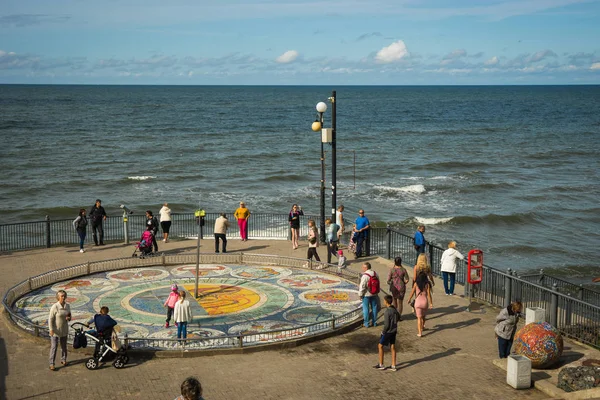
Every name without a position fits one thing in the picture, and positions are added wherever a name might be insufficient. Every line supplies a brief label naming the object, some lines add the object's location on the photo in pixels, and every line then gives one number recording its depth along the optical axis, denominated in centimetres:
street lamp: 2388
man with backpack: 1681
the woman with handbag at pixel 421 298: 1650
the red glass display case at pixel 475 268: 1942
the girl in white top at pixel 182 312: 1549
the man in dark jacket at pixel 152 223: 2406
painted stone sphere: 1438
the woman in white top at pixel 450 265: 2005
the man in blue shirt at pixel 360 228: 2406
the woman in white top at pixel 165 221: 2627
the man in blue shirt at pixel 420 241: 2236
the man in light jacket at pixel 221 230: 2448
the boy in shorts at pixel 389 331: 1429
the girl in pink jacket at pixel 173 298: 1622
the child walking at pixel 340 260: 2172
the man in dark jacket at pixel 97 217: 2562
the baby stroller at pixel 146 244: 2353
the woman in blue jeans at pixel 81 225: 2461
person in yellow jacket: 2620
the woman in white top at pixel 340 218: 2491
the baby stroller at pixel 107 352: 1444
